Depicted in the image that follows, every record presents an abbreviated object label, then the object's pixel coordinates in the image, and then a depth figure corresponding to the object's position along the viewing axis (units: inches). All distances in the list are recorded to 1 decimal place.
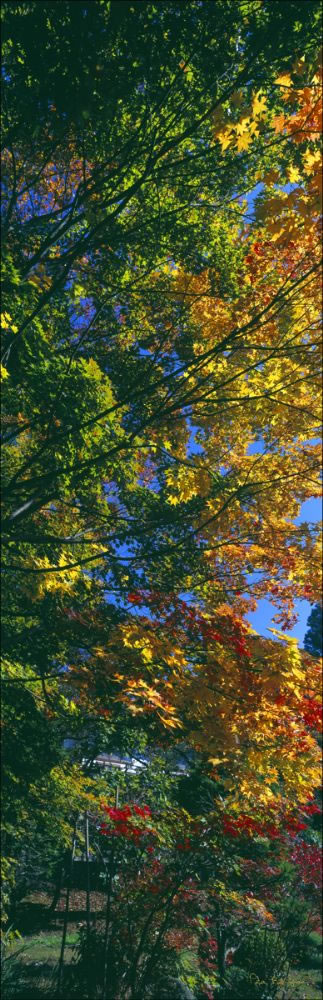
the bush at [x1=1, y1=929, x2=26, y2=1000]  262.1
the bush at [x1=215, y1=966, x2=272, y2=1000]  333.4
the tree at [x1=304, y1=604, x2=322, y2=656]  1251.2
